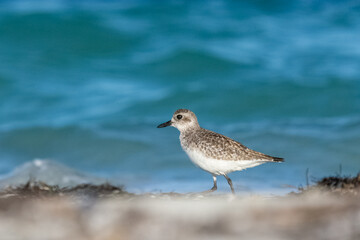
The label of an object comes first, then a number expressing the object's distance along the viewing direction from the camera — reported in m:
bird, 17.74
